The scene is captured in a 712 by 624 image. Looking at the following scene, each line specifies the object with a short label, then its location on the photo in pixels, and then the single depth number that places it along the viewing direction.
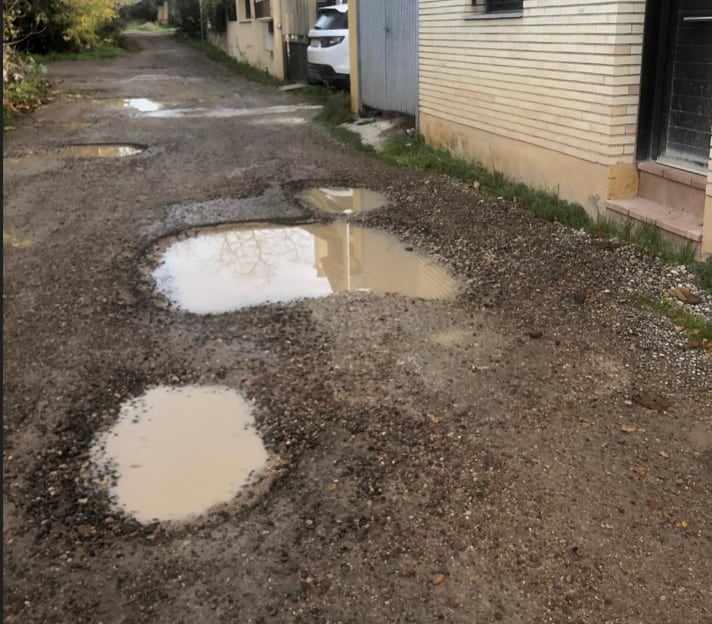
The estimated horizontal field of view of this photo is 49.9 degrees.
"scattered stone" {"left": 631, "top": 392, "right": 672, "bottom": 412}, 3.95
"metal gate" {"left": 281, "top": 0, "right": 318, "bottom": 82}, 19.65
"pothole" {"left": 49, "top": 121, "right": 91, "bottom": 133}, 13.59
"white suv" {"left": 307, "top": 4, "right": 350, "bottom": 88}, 15.93
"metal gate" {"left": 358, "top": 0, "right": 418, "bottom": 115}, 11.16
